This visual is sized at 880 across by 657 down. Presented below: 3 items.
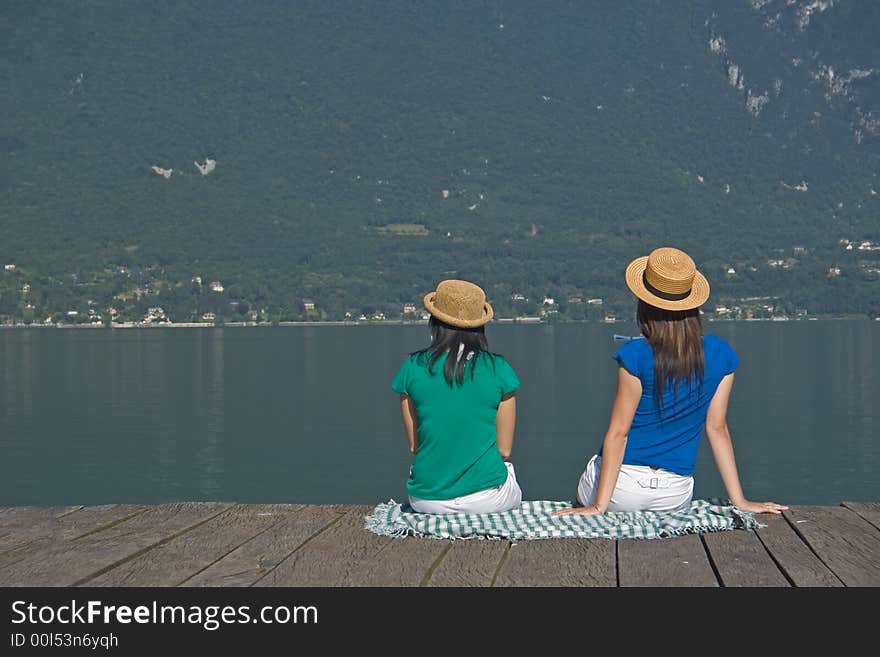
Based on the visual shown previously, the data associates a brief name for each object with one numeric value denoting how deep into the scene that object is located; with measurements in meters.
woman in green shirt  6.62
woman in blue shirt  6.43
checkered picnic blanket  6.23
